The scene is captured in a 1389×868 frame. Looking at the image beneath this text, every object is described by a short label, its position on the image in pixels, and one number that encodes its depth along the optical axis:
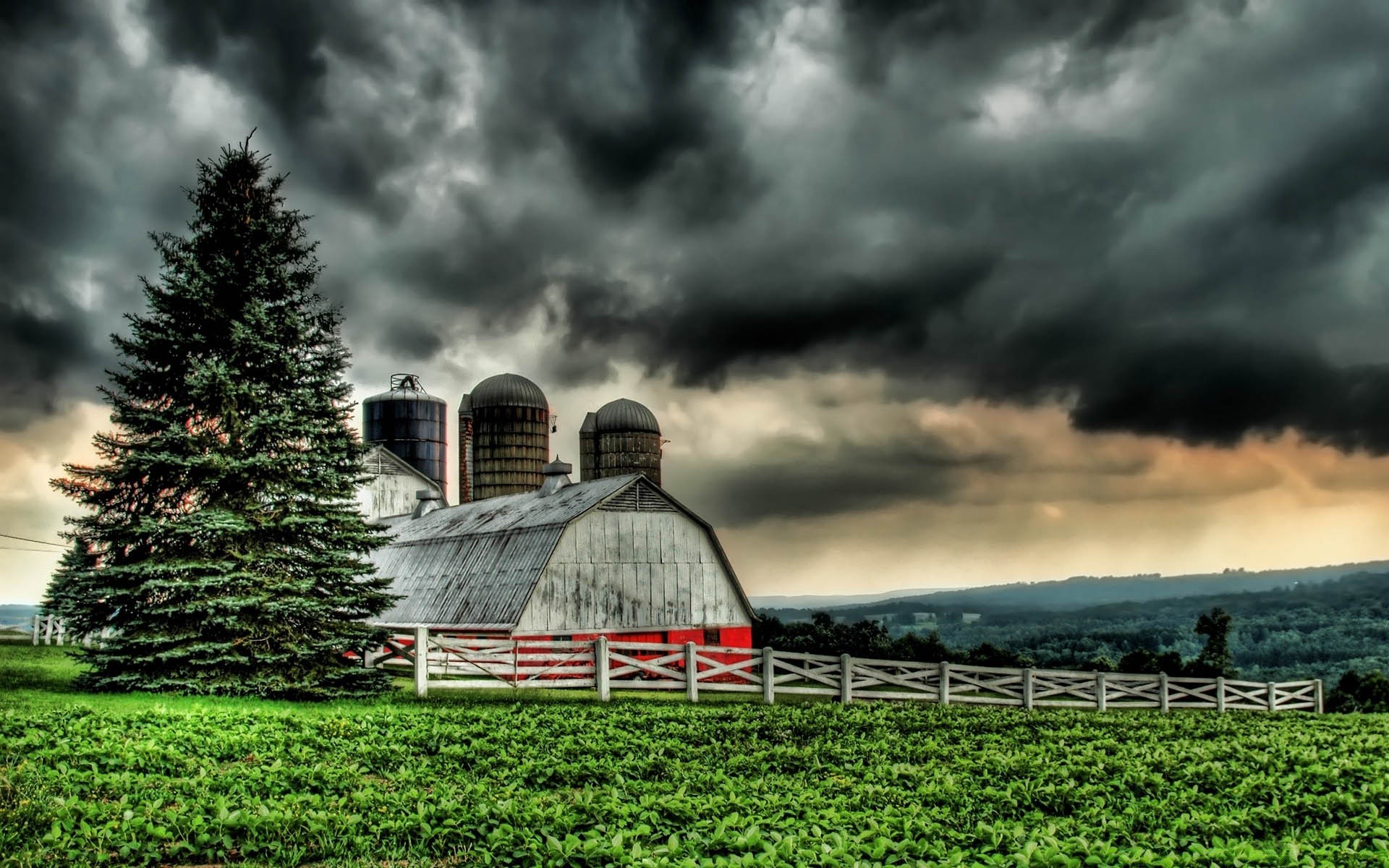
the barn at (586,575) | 30.67
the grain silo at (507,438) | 52.28
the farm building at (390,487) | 49.56
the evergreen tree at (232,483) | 20.05
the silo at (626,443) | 52.47
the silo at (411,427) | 55.88
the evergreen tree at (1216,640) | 42.09
